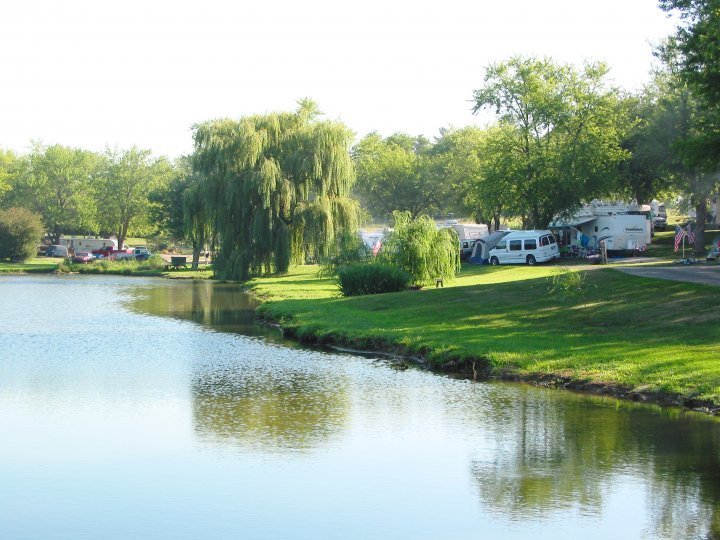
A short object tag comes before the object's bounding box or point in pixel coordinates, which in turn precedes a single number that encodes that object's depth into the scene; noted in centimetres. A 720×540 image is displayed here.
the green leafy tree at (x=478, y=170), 6306
